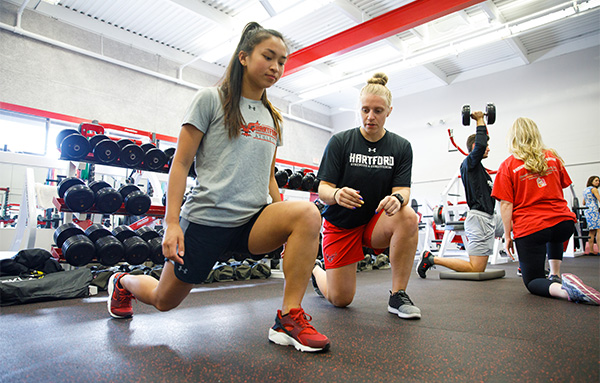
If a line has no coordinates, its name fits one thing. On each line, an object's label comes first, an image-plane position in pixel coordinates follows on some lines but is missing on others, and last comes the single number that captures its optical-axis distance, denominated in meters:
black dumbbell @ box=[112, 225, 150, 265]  2.93
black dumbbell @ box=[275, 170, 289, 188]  3.87
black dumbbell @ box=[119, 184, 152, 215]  3.00
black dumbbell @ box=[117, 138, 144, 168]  3.02
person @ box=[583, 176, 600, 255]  5.74
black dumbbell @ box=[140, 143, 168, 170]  3.15
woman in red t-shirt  2.05
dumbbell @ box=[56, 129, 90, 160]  2.79
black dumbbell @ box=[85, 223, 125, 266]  2.77
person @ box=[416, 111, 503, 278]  2.96
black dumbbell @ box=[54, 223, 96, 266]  2.64
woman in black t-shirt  1.69
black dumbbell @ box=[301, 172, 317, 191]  4.16
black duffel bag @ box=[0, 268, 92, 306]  2.23
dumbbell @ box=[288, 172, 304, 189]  4.05
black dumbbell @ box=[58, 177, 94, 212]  2.70
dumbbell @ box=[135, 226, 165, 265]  3.11
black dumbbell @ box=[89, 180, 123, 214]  2.86
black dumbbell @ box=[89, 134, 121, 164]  2.89
